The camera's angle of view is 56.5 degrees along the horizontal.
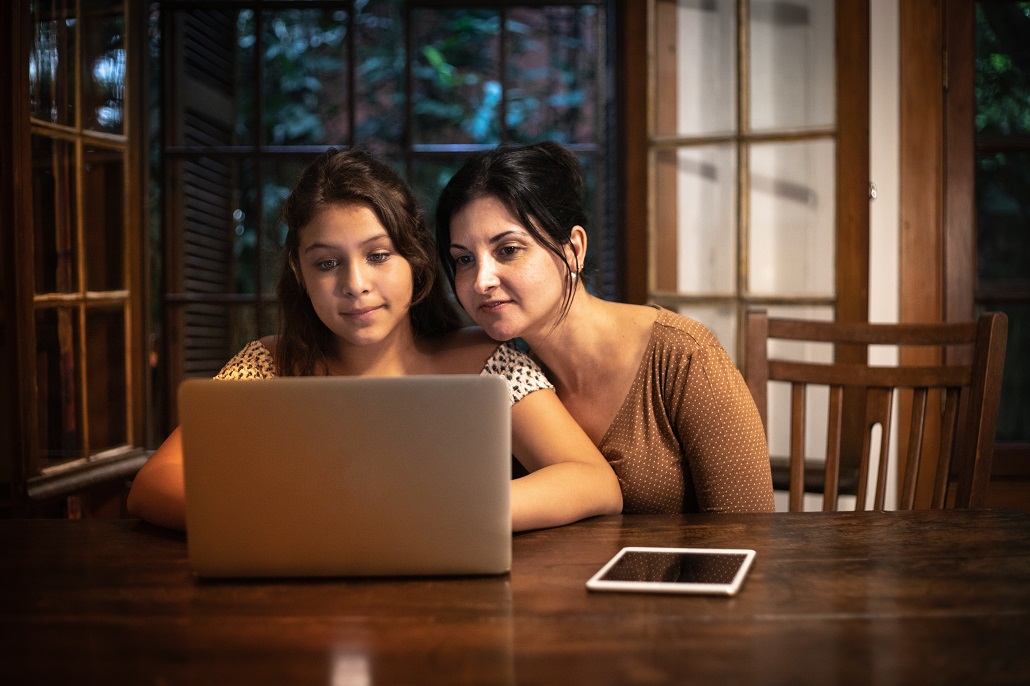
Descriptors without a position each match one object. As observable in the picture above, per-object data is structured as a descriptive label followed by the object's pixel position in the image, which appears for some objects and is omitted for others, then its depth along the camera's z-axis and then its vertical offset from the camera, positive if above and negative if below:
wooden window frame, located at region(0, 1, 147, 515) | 2.09 -0.02
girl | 1.34 -0.02
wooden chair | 1.53 -0.13
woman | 1.44 -0.06
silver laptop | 0.88 -0.15
